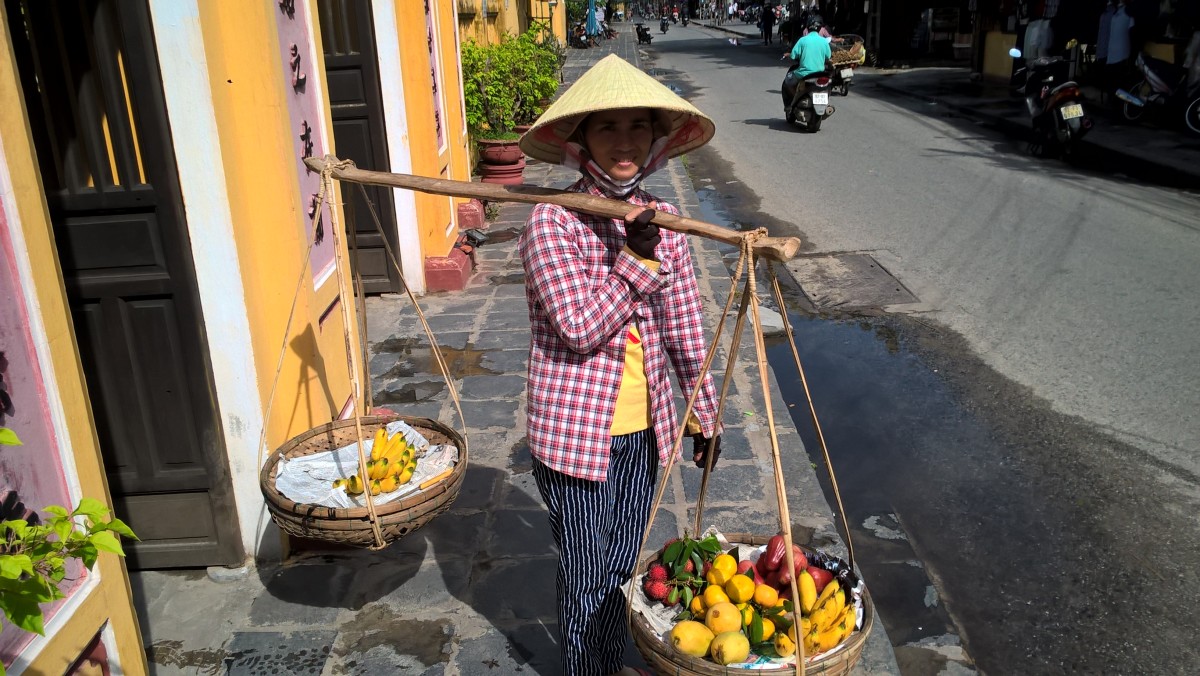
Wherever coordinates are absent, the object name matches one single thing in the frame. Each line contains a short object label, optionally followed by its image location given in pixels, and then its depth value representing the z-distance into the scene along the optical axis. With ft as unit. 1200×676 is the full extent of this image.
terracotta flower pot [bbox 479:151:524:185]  31.35
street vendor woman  6.65
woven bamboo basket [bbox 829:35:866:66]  63.98
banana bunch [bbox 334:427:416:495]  9.15
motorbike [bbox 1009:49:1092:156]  34.45
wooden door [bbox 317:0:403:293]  18.66
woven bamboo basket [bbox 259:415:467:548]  8.13
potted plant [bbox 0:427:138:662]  4.55
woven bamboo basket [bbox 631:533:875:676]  6.23
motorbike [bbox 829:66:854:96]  55.17
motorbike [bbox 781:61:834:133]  43.52
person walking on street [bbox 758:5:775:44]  110.28
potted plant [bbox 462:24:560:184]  31.24
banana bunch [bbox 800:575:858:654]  6.63
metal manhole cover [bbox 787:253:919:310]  20.59
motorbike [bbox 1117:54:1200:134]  37.52
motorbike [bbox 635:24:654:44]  126.52
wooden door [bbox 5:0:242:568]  8.98
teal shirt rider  44.80
